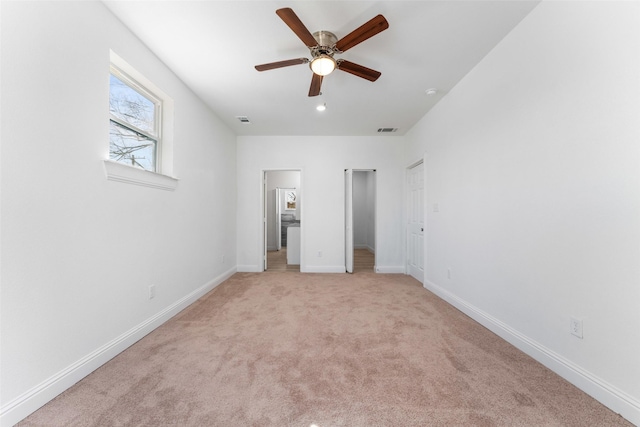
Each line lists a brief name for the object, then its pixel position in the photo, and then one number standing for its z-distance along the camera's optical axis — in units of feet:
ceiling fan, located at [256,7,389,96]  5.48
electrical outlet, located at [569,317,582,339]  5.23
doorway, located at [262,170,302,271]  25.46
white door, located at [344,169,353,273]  15.65
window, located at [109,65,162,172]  6.93
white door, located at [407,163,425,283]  13.57
